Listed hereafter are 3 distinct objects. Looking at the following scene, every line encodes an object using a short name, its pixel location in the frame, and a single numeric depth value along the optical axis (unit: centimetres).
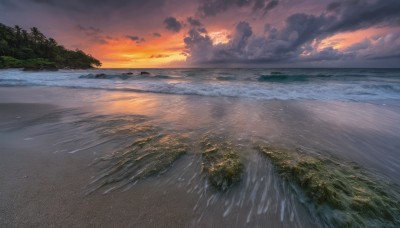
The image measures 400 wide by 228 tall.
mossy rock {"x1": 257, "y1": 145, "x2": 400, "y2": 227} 176
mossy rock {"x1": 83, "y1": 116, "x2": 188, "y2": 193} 232
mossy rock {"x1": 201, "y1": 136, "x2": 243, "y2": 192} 231
